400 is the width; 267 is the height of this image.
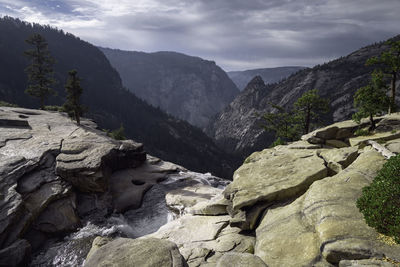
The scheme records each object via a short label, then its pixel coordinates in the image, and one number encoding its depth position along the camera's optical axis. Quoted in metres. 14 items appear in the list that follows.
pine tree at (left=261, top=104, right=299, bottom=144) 45.35
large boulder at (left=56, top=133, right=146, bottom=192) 26.30
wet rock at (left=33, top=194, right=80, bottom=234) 22.22
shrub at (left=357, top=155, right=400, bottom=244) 9.43
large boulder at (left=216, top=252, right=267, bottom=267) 9.88
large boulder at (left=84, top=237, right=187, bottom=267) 10.27
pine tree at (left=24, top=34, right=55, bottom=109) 48.59
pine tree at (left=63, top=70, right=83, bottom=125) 41.50
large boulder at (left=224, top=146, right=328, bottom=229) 15.92
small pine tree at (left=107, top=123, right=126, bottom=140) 49.91
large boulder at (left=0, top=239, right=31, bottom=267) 17.80
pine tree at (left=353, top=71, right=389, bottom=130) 24.14
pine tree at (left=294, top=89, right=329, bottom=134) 39.84
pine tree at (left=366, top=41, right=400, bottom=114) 29.30
